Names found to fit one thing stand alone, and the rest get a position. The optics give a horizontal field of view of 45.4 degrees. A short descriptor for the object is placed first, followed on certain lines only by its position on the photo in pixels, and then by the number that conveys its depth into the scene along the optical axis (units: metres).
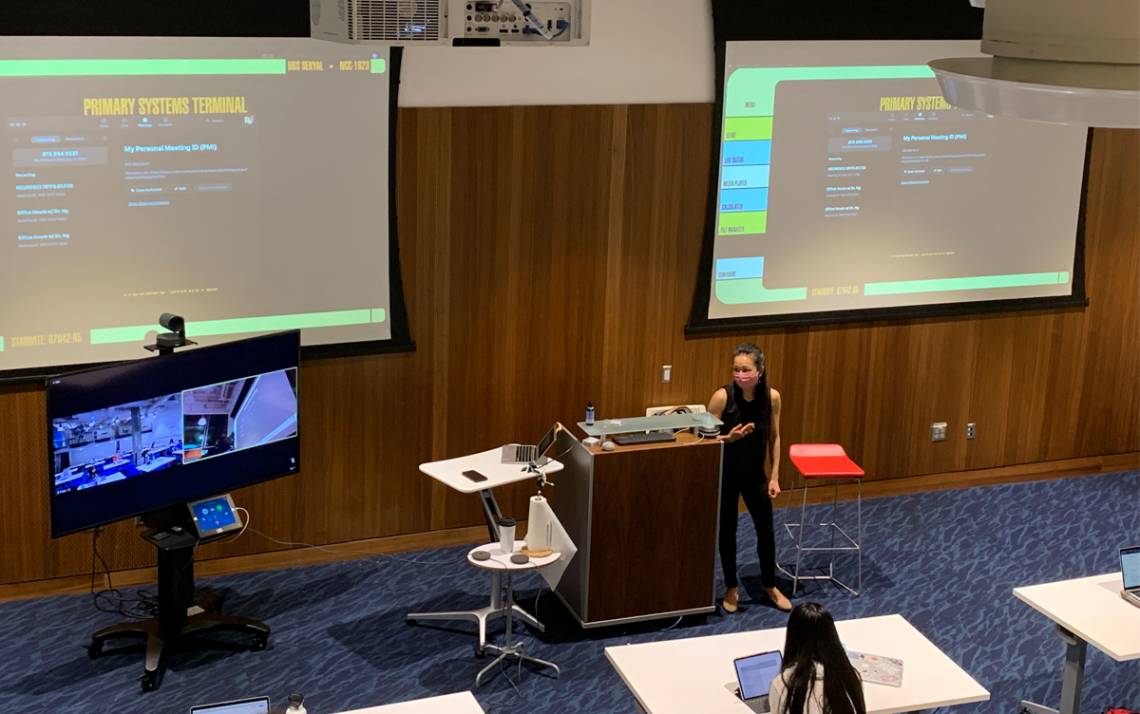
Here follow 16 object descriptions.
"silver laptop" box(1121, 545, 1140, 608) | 5.35
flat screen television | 5.41
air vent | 5.51
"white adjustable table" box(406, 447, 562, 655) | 6.09
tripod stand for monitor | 5.77
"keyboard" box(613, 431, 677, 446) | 6.34
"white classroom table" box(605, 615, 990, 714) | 4.51
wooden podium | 6.27
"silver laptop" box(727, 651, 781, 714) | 4.48
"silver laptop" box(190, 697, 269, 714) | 4.05
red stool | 6.91
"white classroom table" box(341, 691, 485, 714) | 4.37
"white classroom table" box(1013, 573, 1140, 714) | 5.07
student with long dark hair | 3.96
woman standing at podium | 6.50
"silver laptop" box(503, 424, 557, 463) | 6.29
